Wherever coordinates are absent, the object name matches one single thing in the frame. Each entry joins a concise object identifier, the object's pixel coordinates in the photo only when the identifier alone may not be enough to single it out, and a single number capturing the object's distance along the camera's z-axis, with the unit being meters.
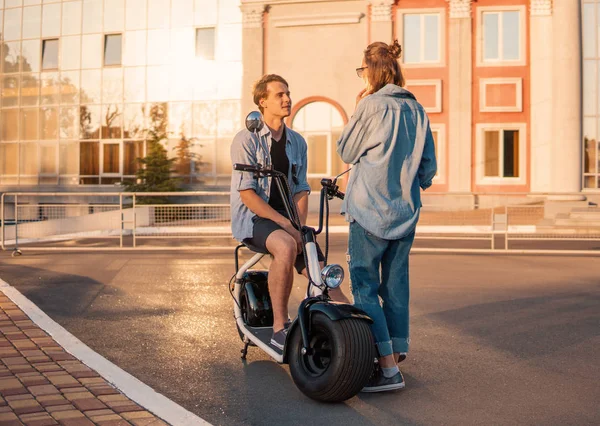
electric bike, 4.17
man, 4.93
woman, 4.55
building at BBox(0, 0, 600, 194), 27.94
